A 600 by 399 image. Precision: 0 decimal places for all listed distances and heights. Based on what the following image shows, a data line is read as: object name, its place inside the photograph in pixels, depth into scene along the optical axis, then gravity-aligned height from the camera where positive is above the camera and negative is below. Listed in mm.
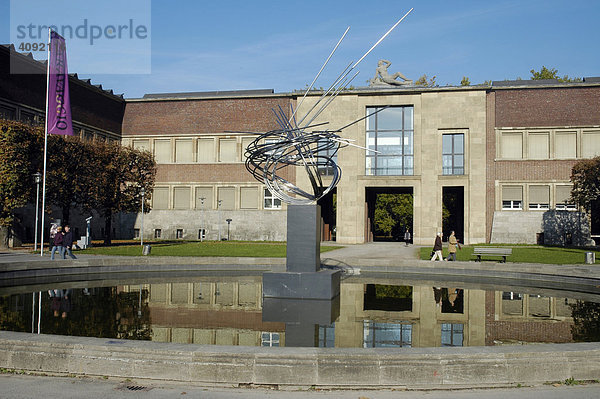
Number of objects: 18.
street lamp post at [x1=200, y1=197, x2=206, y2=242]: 46388 -1069
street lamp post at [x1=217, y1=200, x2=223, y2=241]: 47750 +607
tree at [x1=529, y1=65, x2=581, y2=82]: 60000 +16511
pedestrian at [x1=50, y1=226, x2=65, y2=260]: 22812 -1103
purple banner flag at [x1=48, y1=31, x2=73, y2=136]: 28406 +6617
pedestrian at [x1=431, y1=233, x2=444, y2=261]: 24341 -1197
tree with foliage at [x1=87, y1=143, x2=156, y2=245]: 36031 +2674
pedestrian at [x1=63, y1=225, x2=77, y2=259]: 22819 -1145
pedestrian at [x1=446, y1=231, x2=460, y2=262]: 24564 -1170
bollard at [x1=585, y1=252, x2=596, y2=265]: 23078 -1486
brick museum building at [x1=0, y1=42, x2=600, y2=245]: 42312 +5218
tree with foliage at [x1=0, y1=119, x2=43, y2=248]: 29453 +2850
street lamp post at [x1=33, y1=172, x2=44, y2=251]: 27331 +1939
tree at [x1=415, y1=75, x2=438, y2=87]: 63534 +16489
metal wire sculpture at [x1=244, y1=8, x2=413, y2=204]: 13895 +1771
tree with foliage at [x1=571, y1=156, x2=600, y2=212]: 35875 +2822
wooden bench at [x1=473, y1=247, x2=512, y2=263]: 23469 -1282
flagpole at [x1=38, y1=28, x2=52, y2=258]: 27294 +8788
